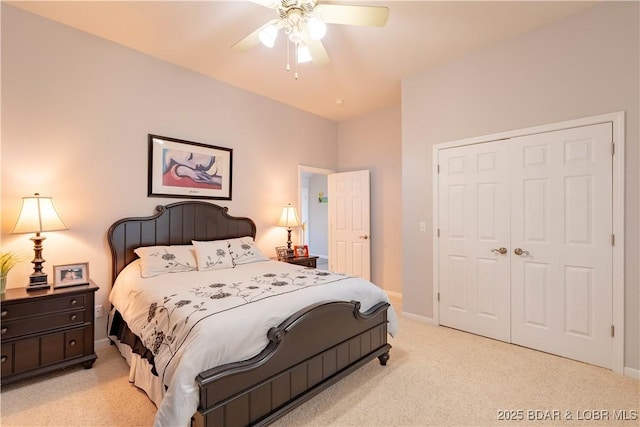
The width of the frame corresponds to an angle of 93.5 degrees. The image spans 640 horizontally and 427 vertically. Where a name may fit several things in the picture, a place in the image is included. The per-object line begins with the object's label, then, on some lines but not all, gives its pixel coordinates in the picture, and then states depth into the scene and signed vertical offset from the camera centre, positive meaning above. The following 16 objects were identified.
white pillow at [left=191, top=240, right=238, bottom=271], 3.00 -0.43
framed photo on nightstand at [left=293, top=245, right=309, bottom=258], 4.23 -0.54
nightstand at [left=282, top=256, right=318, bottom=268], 3.96 -0.63
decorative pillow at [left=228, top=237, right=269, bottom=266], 3.30 -0.43
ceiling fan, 1.91 +1.31
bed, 1.52 -0.73
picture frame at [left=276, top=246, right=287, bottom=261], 4.08 -0.54
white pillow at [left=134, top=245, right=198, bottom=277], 2.70 -0.44
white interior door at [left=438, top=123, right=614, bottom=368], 2.47 -0.25
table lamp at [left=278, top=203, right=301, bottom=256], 4.21 -0.09
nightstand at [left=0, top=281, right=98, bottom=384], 2.11 -0.87
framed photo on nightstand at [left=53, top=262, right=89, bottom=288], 2.43 -0.51
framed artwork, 3.23 +0.51
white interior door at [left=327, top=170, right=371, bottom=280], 4.82 -0.16
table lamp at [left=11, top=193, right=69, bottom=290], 2.31 -0.08
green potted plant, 2.20 -0.40
